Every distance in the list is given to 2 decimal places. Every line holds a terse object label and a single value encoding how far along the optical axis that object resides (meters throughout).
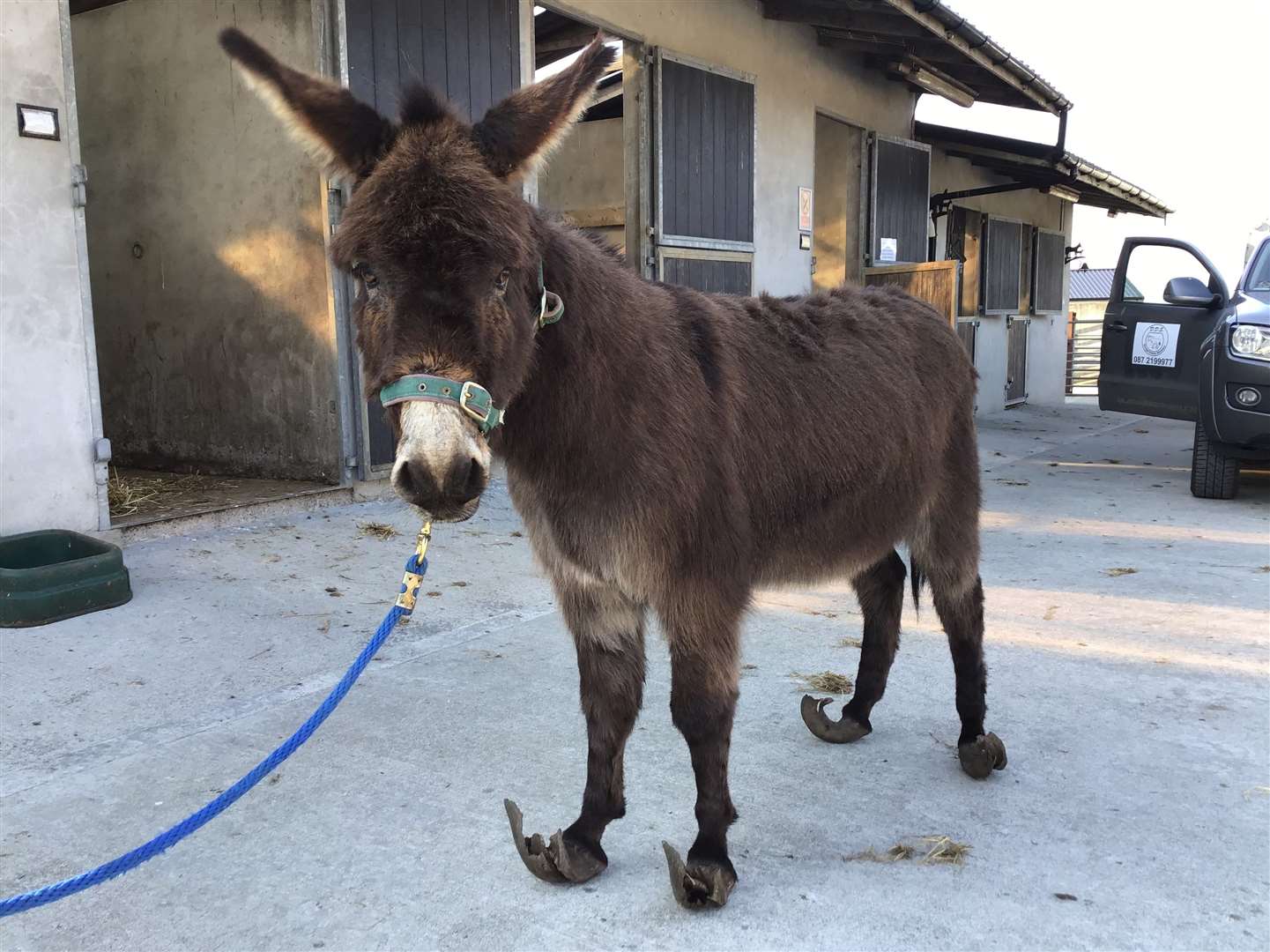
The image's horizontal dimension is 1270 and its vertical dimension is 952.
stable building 4.40
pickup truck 6.64
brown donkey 1.60
